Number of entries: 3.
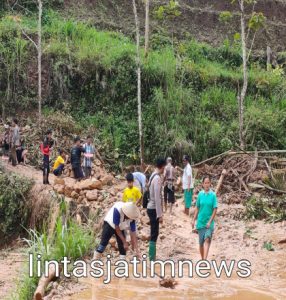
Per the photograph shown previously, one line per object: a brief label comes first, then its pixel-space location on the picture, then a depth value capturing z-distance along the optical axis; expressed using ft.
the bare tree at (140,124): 58.91
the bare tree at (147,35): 72.58
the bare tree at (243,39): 59.11
